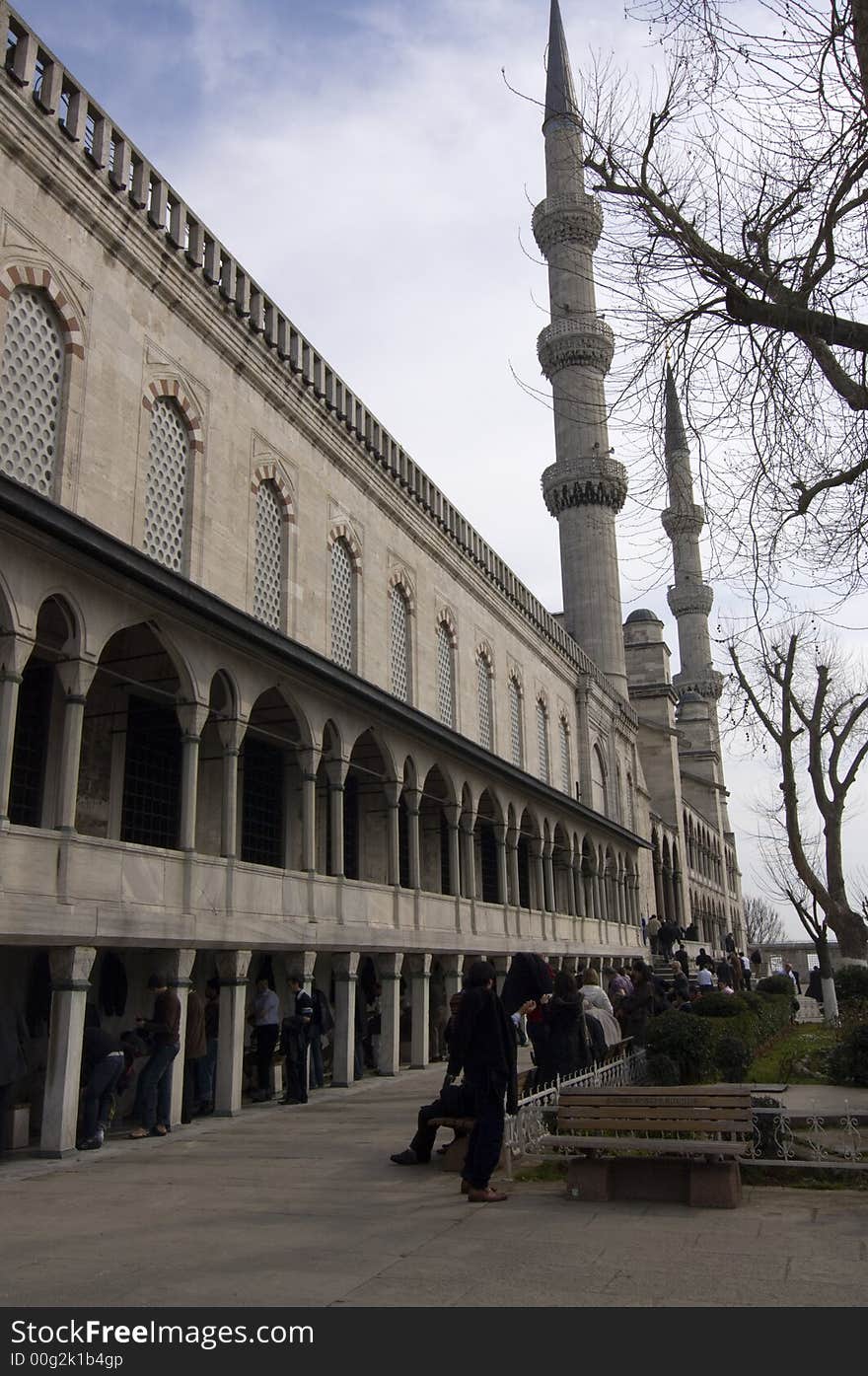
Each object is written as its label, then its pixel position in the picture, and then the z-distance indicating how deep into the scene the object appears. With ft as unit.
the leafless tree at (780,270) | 25.13
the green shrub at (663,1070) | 35.40
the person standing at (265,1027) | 43.78
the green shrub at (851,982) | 68.24
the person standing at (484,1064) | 22.36
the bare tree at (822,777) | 76.23
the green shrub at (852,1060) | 39.32
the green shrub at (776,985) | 78.89
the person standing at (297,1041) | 41.55
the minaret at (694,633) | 236.24
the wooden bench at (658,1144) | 21.66
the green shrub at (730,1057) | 37.88
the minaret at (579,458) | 142.20
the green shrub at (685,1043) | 36.22
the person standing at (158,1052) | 34.94
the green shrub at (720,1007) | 50.55
